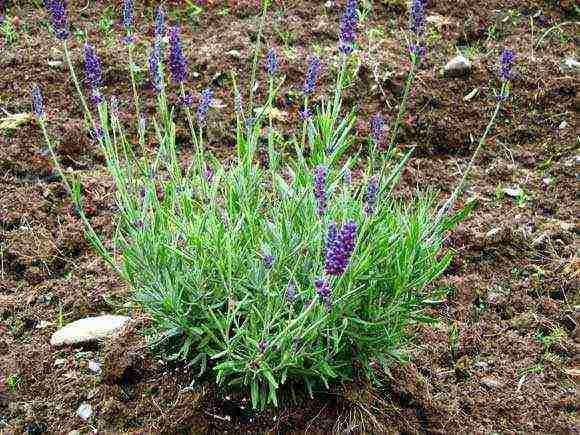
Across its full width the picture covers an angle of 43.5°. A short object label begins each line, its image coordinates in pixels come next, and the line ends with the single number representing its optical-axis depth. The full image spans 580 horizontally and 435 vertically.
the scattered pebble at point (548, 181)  3.76
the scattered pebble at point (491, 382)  2.76
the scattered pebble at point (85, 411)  2.53
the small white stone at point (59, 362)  2.72
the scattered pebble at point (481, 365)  2.86
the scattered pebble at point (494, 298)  3.14
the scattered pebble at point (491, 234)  3.42
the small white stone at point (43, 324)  2.90
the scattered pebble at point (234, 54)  4.38
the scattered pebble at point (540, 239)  3.41
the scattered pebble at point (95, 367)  2.69
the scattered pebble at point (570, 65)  4.43
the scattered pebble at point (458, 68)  4.38
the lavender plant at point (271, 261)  2.19
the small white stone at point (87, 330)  2.78
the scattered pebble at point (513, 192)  3.71
